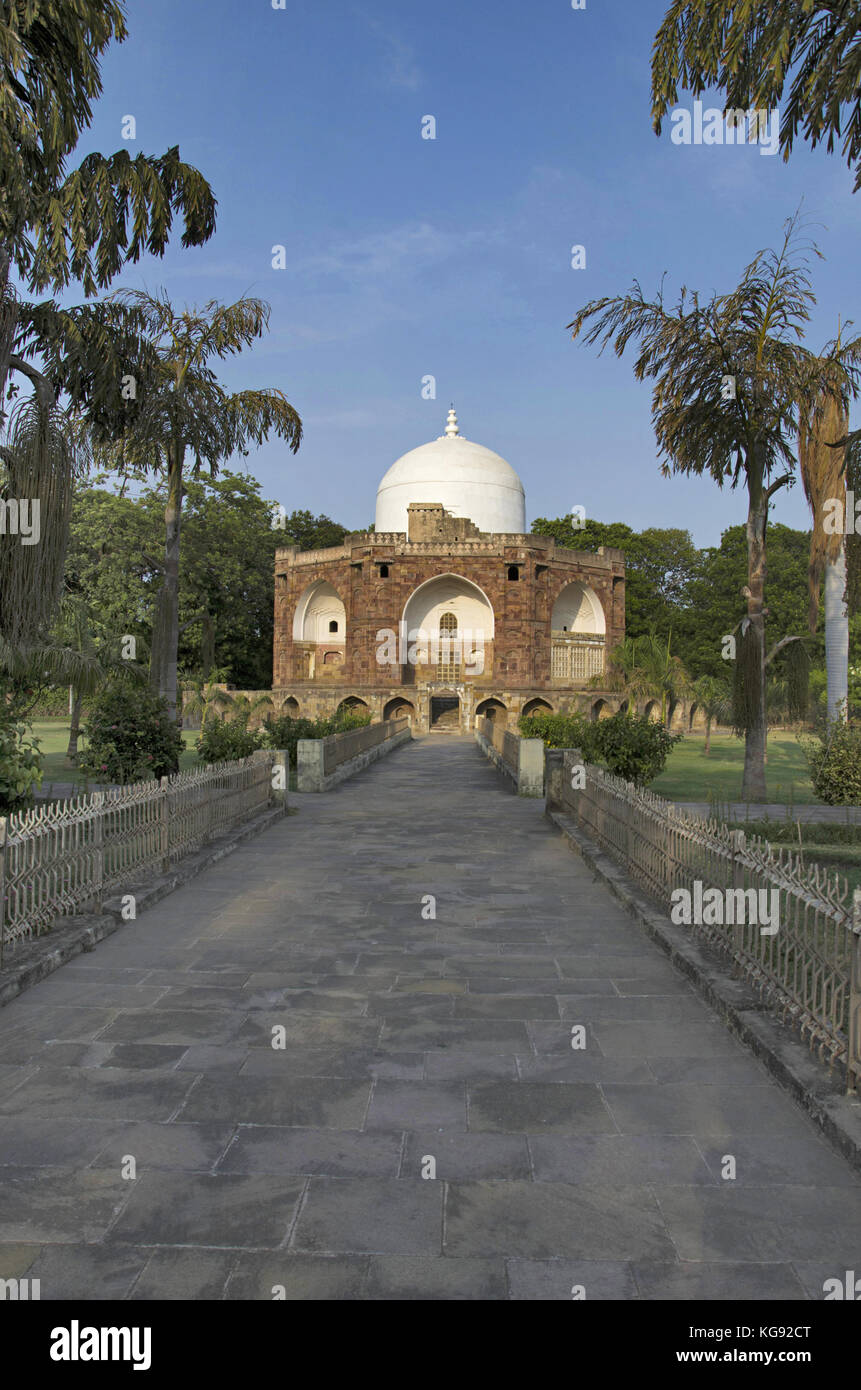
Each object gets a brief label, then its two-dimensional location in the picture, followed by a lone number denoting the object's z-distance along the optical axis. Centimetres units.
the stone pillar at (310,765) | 1625
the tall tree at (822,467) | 1412
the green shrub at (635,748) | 1342
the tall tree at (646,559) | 5606
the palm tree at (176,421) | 1402
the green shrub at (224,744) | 1513
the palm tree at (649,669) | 2750
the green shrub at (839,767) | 1516
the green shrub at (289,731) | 1916
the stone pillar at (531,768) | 1627
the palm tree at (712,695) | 3350
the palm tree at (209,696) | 3177
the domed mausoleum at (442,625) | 4472
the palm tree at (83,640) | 1588
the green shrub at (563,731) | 1450
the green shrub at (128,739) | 1273
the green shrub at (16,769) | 772
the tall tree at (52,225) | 750
